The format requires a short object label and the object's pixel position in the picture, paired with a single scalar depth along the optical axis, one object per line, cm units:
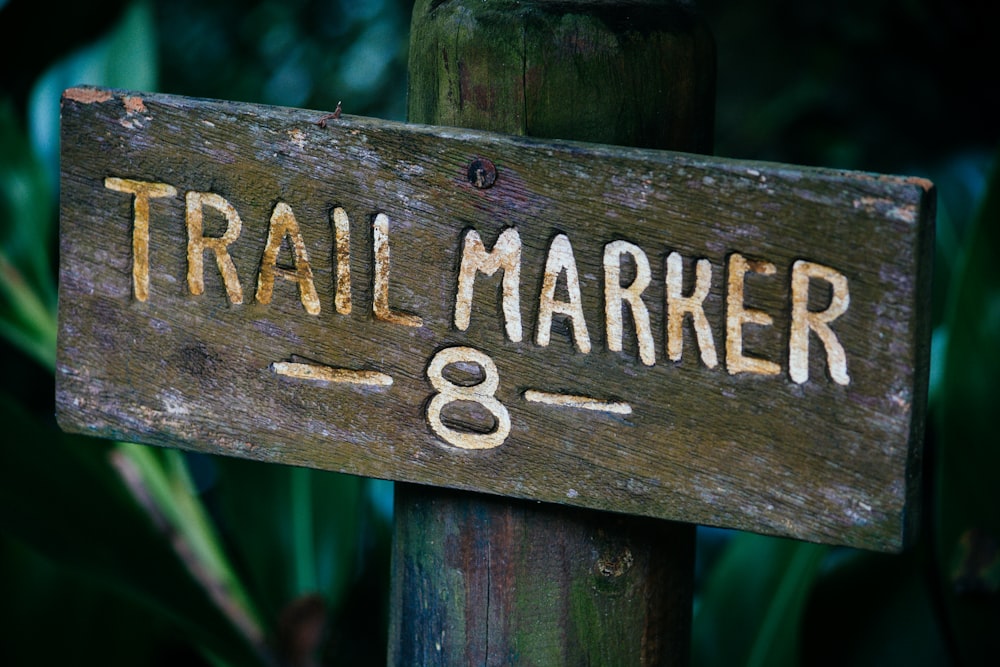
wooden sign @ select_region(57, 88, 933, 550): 111
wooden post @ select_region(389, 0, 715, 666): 116
